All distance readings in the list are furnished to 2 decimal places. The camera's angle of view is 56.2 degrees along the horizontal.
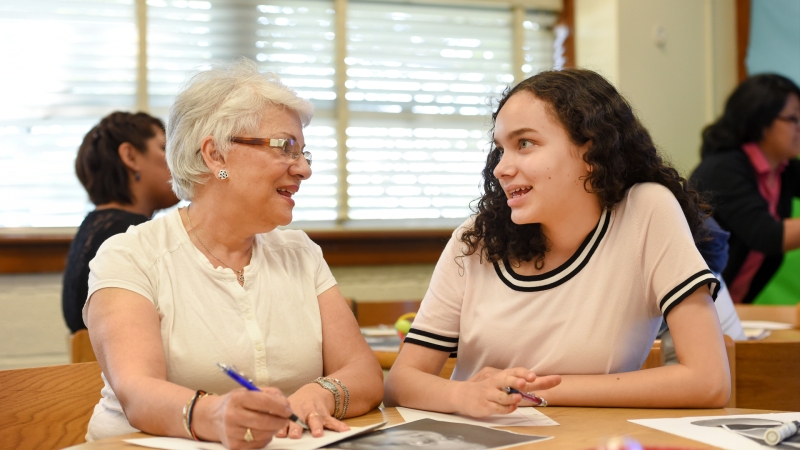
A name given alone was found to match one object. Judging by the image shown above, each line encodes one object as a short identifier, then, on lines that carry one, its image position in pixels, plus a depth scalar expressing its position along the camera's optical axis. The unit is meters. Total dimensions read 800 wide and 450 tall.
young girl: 1.46
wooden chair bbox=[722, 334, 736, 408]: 1.78
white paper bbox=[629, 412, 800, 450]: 1.08
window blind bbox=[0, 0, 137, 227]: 3.53
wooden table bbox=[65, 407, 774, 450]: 1.09
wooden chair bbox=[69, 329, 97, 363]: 2.02
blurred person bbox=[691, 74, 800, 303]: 3.38
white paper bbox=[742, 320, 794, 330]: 2.72
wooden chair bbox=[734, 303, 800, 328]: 2.91
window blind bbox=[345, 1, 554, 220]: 4.04
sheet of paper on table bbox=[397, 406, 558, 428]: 1.26
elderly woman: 1.40
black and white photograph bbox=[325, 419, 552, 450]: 1.10
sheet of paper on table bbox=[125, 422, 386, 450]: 1.13
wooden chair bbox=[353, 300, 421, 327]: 3.07
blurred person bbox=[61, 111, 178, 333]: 2.87
